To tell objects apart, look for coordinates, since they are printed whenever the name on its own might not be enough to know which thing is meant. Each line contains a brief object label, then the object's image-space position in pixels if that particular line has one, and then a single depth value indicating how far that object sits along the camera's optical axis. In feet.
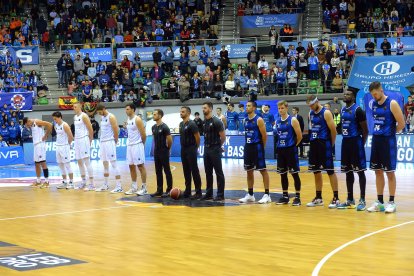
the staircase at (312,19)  132.57
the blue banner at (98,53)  130.62
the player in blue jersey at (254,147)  50.80
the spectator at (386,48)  111.96
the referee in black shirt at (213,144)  52.34
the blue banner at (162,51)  128.16
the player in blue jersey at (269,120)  97.14
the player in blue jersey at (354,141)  45.91
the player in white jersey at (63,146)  66.13
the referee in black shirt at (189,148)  53.78
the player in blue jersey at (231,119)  104.78
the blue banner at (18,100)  112.16
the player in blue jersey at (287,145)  49.47
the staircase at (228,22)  138.62
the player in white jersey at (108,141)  61.93
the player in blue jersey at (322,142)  47.44
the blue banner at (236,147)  98.12
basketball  53.72
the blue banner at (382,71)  106.22
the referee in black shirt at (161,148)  55.42
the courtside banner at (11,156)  100.48
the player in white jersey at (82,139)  64.34
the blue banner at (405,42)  115.55
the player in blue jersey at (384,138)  43.37
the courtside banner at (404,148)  85.30
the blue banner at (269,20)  133.90
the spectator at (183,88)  119.34
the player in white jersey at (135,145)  58.23
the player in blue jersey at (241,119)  103.65
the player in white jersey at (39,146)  68.08
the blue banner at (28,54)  128.16
